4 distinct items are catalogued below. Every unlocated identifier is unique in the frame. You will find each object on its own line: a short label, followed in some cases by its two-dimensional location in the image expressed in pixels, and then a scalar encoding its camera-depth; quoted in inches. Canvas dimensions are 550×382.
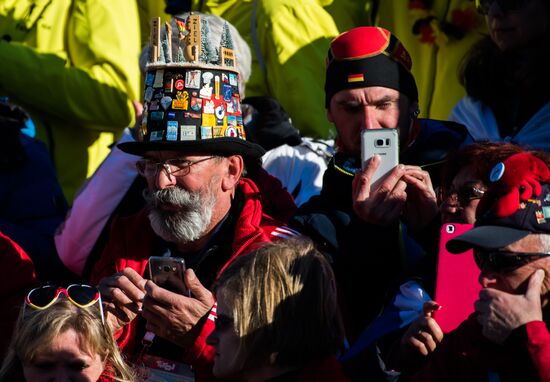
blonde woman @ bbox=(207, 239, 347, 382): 266.8
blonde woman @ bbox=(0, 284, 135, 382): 318.0
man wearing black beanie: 324.2
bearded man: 354.0
